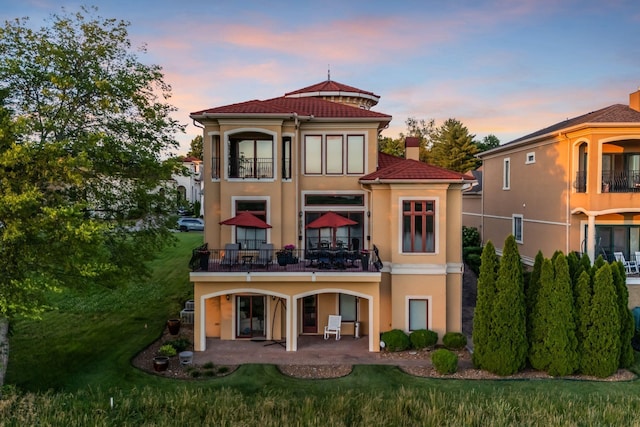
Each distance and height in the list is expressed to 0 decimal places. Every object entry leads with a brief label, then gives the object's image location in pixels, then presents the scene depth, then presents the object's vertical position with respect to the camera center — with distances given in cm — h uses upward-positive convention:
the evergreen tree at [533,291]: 1362 -272
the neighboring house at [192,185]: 5919 +360
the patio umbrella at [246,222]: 1558 -47
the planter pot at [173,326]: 1672 -471
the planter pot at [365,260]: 1519 -187
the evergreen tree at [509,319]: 1312 -354
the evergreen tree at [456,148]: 5388 +795
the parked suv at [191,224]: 4444 -156
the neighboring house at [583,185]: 1777 +111
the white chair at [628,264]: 1819 -246
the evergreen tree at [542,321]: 1316 -361
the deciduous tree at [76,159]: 1057 +146
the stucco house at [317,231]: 1536 -88
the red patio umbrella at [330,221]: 1577 -45
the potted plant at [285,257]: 1548 -180
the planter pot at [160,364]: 1328 -496
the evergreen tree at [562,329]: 1292 -377
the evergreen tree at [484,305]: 1345 -314
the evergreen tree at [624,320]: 1344 -366
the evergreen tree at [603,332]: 1289 -386
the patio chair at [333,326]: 1662 -470
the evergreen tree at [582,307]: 1320 -315
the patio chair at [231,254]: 1611 -179
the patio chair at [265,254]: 1609 -177
